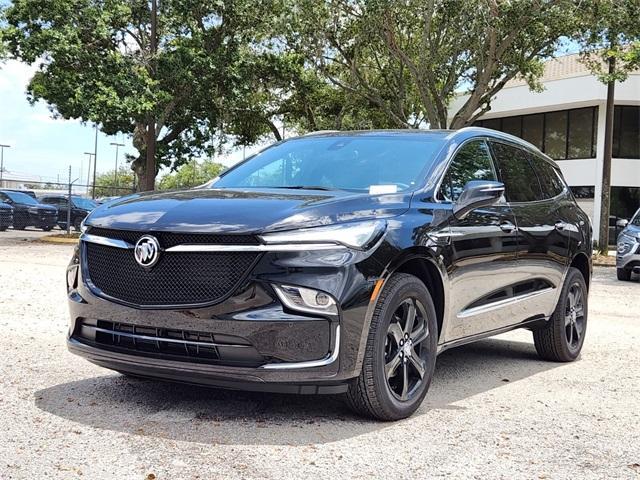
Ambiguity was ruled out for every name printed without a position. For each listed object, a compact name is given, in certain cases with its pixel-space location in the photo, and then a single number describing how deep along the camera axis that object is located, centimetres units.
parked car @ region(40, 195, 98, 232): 3142
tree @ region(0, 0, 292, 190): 2452
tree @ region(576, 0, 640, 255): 2092
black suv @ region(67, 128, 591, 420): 414
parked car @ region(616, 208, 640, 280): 1597
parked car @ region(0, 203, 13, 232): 3191
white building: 3484
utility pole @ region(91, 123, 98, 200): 7900
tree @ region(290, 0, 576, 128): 2114
